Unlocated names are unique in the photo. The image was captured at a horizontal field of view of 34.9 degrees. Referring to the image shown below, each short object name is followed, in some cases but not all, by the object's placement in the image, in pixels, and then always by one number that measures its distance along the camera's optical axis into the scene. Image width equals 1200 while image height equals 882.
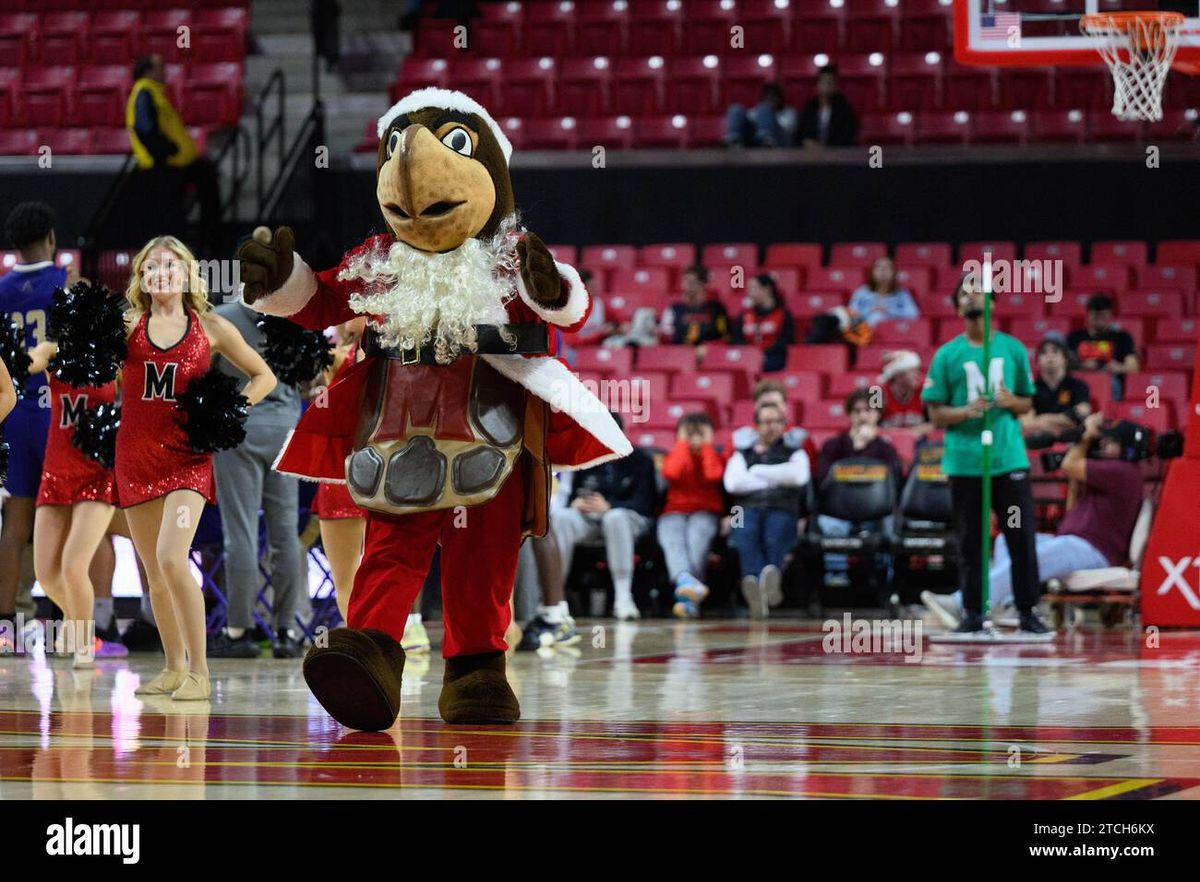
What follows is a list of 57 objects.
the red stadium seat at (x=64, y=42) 17.52
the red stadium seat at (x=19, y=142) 16.33
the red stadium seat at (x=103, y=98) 16.84
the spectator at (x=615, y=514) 11.82
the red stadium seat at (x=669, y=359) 13.77
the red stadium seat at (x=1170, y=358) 13.28
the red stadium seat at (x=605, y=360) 13.80
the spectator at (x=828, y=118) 15.07
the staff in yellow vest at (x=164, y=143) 14.41
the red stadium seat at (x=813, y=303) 14.41
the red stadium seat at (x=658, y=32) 16.58
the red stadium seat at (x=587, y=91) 16.23
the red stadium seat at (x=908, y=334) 13.59
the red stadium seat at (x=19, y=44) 17.55
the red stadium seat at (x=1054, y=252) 14.47
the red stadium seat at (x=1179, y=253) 14.25
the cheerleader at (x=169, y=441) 6.65
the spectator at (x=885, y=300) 13.80
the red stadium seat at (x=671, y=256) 15.15
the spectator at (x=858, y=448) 11.70
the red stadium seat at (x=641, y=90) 16.16
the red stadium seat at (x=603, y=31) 16.70
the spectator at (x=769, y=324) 13.70
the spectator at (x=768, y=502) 11.64
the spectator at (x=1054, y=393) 11.55
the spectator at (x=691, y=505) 11.85
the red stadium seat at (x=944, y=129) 15.20
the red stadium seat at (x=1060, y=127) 15.05
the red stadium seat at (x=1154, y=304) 13.73
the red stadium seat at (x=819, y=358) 13.54
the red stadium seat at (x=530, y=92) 16.28
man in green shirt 9.14
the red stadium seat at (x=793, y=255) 14.95
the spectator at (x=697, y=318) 13.94
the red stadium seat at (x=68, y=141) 16.22
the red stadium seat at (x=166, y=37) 17.27
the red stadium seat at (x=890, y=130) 15.26
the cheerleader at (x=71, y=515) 7.95
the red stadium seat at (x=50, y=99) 16.89
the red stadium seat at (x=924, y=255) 14.62
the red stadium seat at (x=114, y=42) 17.42
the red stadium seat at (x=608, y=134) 15.73
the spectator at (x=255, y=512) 8.40
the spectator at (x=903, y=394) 12.45
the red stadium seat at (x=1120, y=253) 14.40
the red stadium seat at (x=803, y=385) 13.30
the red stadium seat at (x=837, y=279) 14.55
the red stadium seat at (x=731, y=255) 15.02
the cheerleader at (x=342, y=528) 7.75
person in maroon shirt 10.44
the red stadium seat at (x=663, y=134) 15.68
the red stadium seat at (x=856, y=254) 14.87
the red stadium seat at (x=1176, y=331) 13.53
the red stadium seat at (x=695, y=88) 16.09
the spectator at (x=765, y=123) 15.27
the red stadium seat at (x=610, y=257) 15.19
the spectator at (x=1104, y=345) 12.85
